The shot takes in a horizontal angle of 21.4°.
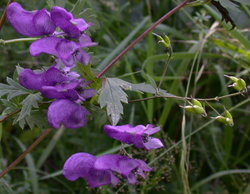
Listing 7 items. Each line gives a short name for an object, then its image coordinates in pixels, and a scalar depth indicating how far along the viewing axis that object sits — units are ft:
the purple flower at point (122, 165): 1.26
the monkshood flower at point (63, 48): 1.31
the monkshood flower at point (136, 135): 1.27
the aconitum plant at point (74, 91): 1.28
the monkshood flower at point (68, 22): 1.31
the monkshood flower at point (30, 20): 1.34
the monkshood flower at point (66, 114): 1.30
